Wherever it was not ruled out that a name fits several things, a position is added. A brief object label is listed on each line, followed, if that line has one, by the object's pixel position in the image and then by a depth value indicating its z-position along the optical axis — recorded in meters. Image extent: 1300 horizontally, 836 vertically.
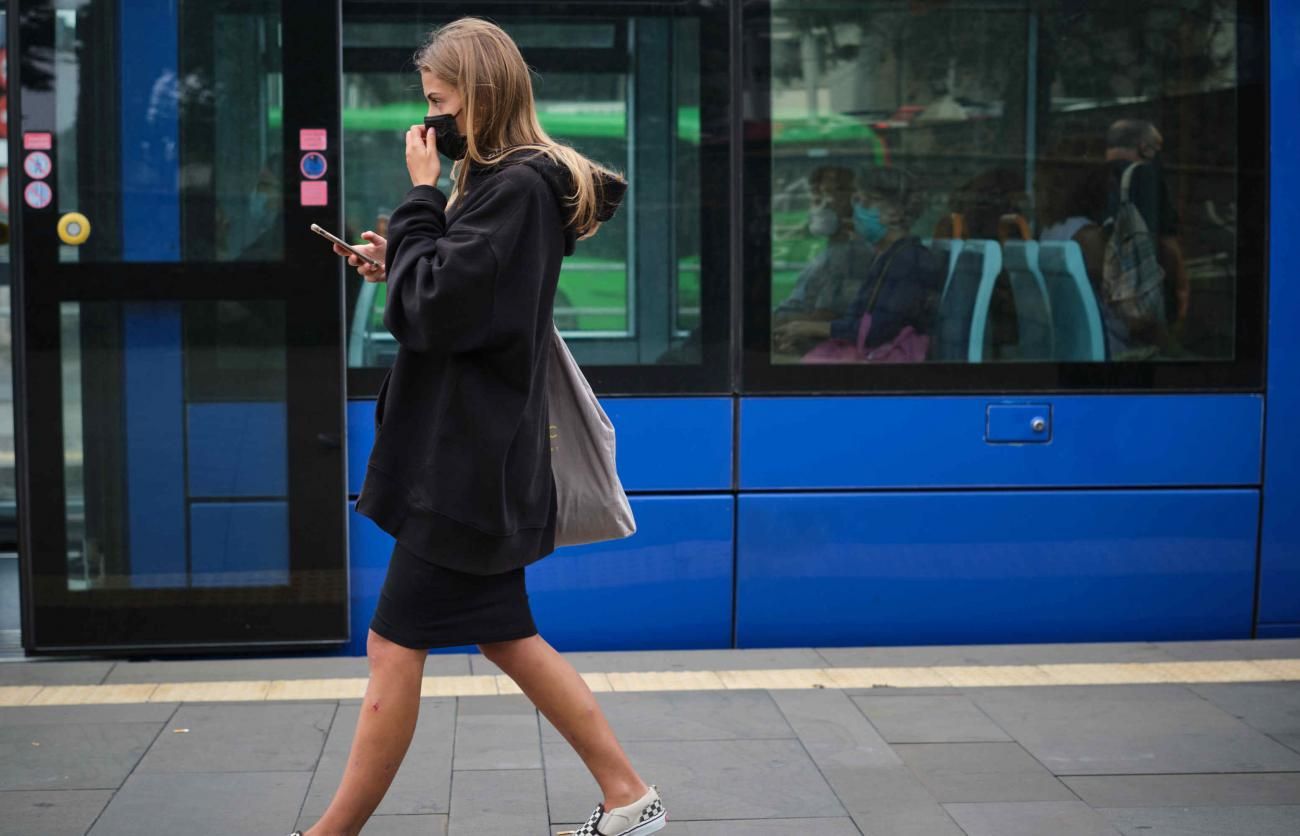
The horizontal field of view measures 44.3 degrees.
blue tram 4.87
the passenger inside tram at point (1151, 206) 5.21
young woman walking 2.96
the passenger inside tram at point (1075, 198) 5.18
